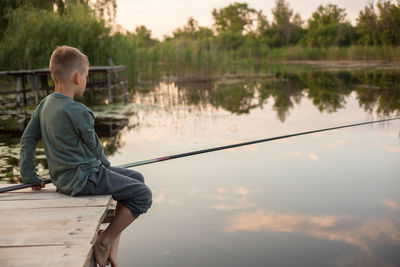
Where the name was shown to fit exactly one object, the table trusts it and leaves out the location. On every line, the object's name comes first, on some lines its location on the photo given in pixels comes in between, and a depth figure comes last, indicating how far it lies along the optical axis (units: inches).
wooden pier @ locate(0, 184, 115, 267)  61.9
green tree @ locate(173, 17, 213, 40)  1641.2
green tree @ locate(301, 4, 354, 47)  1672.0
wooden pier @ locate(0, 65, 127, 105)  346.0
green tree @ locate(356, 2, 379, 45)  1521.3
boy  80.9
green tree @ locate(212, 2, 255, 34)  2113.7
